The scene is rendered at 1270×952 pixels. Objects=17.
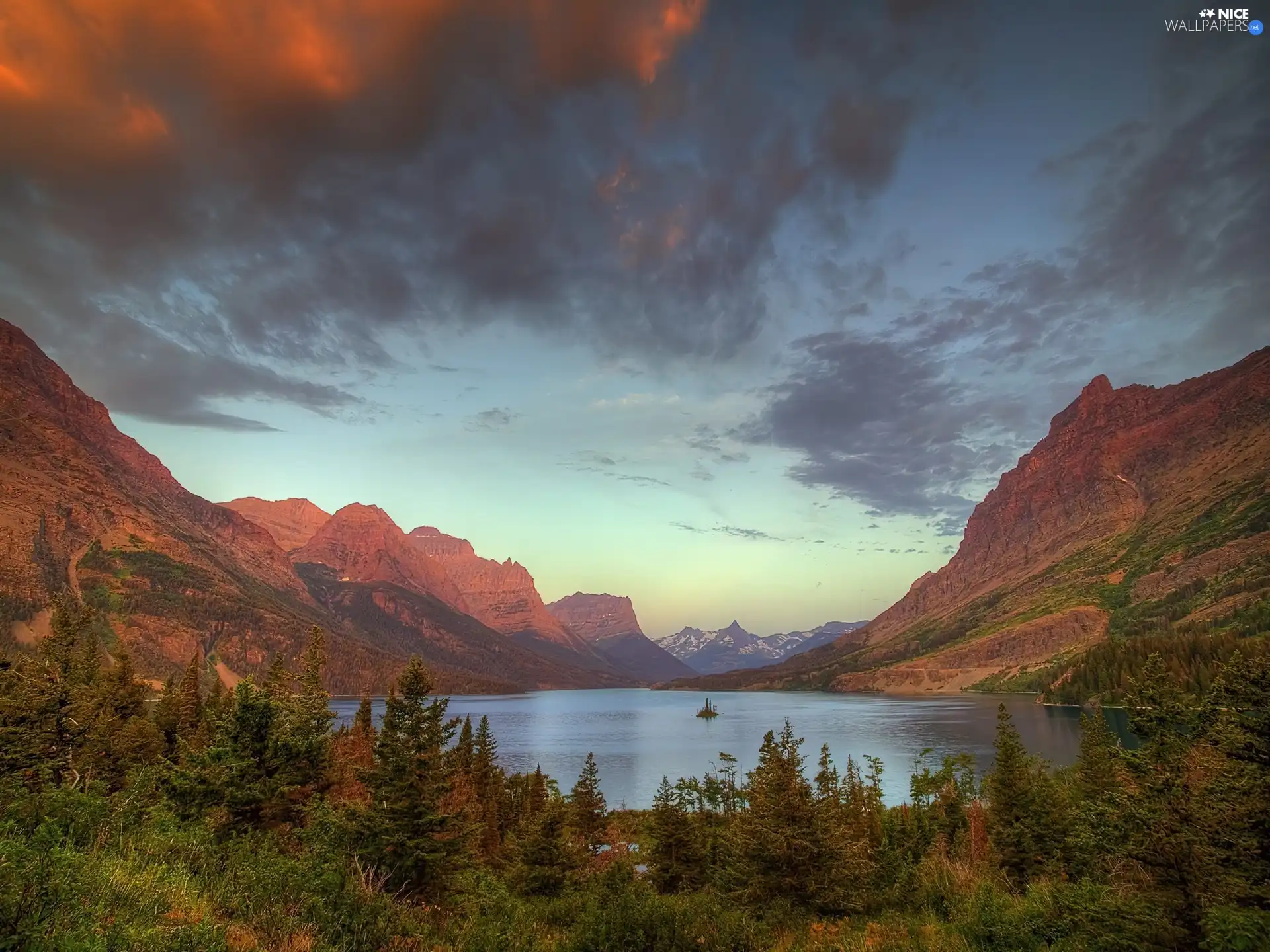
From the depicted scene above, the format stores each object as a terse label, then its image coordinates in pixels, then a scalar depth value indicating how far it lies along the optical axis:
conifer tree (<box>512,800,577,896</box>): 34.31
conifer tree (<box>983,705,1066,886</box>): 36.69
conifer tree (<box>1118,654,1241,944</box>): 11.85
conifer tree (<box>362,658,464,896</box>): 24.06
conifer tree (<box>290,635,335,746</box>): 27.44
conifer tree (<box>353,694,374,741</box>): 65.44
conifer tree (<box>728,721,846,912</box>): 22.00
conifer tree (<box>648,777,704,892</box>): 40.44
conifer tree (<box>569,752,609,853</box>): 52.66
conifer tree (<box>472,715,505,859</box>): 57.72
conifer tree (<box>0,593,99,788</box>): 31.05
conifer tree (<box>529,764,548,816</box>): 60.82
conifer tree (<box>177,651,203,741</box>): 48.66
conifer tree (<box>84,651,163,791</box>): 42.00
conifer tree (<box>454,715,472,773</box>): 63.96
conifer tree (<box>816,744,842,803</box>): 48.09
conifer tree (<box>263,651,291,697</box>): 28.69
